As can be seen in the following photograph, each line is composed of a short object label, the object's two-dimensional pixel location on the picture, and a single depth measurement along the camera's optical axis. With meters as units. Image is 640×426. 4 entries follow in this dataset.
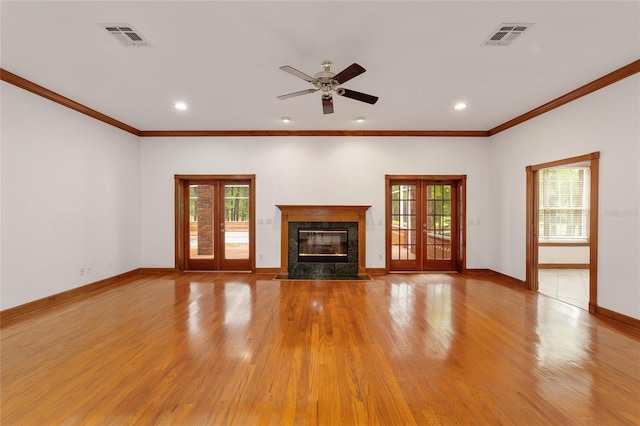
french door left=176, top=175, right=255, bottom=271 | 6.15
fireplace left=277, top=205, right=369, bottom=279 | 5.91
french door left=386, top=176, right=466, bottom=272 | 6.16
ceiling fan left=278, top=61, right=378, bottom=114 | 2.74
